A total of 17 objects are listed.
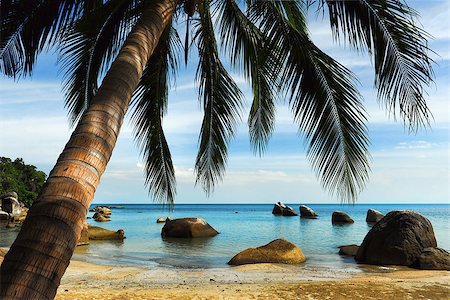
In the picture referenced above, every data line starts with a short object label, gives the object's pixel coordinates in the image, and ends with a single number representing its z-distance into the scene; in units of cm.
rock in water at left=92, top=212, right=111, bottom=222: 4818
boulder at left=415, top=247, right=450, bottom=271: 1238
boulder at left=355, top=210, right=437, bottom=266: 1337
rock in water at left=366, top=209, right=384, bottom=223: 4109
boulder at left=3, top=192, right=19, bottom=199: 3847
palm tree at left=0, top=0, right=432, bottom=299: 248
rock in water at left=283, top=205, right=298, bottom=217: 5988
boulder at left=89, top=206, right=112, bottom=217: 5918
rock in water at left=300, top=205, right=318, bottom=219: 5388
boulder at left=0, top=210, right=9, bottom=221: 3519
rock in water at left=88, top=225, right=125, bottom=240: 2191
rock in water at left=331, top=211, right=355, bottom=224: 4206
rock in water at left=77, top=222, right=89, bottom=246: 1922
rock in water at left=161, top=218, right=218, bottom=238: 2392
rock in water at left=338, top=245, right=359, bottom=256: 1723
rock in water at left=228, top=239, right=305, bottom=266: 1352
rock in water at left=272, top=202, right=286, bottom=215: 6410
